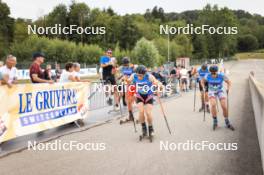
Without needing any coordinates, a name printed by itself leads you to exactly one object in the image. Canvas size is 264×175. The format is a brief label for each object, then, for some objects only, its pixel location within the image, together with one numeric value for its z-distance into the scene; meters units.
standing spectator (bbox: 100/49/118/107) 13.84
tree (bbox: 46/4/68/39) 97.57
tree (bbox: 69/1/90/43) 100.06
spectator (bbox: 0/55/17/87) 9.79
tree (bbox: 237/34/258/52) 188.00
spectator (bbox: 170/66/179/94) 25.55
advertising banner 7.68
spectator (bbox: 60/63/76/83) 10.81
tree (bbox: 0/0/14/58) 79.32
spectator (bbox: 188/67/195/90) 30.06
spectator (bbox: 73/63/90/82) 11.10
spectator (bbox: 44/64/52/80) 11.52
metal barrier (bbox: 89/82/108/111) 14.17
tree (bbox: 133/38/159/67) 74.25
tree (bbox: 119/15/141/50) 103.38
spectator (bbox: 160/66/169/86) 23.08
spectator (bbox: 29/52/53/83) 9.28
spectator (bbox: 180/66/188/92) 27.38
